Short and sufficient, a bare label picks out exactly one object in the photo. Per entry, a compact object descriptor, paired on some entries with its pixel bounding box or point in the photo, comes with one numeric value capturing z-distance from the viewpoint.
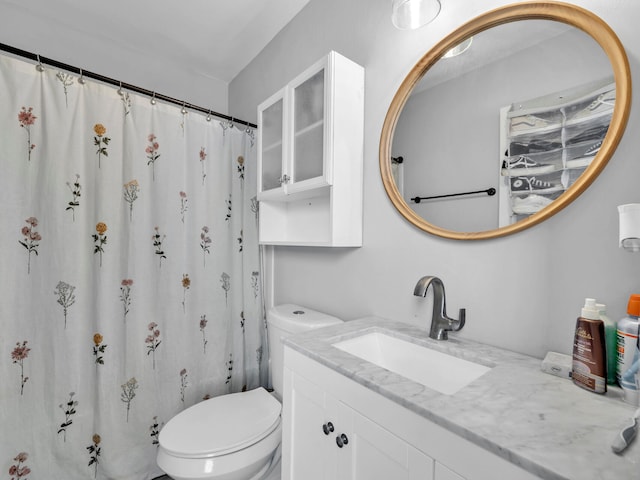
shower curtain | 1.17
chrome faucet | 0.90
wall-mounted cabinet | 1.17
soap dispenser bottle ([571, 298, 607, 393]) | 0.60
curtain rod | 1.12
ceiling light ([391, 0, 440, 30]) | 0.97
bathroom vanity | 0.44
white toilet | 1.01
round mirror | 0.72
